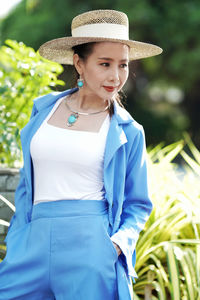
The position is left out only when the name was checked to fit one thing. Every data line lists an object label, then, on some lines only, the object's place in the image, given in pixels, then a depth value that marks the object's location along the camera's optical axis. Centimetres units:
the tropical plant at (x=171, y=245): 558
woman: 402
